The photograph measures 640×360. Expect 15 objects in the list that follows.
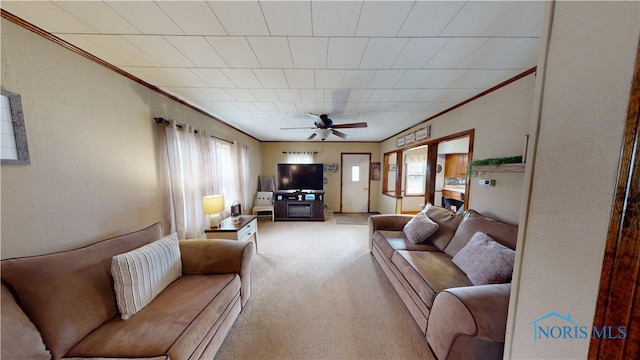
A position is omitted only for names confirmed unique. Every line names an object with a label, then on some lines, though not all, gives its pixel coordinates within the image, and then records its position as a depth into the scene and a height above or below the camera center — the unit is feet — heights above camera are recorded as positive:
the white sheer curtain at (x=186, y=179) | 7.05 -0.47
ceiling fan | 9.22 +2.13
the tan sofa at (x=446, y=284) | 3.65 -3.14
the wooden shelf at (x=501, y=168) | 5.36 -0.02
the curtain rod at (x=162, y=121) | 6.70 +1.67
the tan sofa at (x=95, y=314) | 3.08 -2.91
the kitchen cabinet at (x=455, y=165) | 16.43 +0.19
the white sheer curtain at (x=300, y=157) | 17.40 +0.95
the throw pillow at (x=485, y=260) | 4.75 -2.58
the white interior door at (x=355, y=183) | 17.93 -1.54
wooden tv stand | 15.78 -3.22
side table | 7.91 -2.75
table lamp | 7.82 -1.64
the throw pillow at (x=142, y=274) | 4.03 -2.55
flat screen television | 16.62 -0.79
